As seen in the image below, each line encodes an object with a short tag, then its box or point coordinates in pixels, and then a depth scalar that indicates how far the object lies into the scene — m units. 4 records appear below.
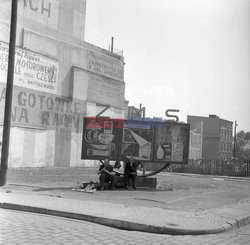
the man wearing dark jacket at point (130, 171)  15.81
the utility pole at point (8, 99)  14.23
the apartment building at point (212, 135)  93.69
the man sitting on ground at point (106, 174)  14.68
